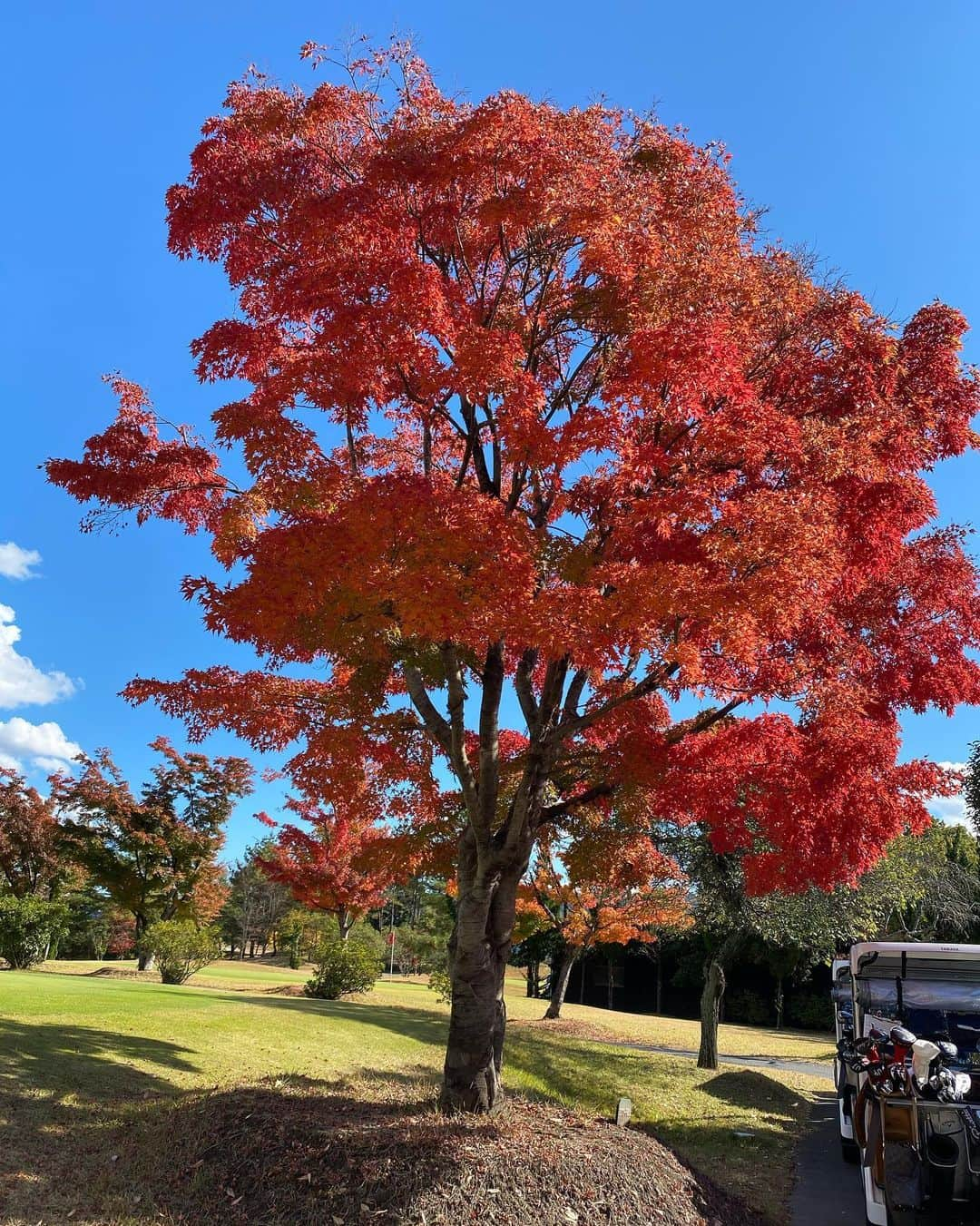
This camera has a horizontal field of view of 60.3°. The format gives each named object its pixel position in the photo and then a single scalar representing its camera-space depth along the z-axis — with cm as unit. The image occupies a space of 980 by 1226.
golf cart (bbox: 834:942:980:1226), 609
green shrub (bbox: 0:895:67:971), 2400
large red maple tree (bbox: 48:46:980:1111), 711
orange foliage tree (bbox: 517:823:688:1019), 2405
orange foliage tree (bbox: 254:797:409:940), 2464
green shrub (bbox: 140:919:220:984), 2244
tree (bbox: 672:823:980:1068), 1912
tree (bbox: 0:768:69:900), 2873
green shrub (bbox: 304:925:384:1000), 2212
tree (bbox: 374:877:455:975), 4479
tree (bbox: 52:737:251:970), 2672
